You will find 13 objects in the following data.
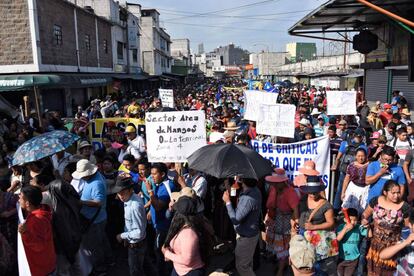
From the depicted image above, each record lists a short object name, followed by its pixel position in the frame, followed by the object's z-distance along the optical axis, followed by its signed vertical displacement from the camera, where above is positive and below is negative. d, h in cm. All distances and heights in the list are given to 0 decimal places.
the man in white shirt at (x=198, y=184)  477 -121
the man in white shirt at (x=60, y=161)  534 -105
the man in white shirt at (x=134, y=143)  672 -97
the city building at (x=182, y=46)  9662 +1110
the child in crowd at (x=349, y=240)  397 -165
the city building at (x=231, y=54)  19250 +1746
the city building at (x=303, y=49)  12331 +1284
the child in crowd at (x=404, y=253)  332 -153
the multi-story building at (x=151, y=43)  4625 +585
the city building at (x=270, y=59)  9895 +759
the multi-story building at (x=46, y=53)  1722 +193
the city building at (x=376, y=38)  1155 +183
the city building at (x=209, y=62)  12488 +1069
